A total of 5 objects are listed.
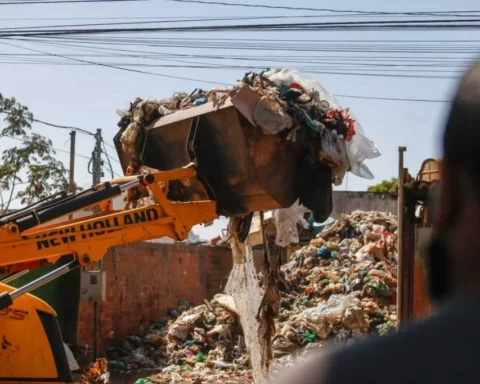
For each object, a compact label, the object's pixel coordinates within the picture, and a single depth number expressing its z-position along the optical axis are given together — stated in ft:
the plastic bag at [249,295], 24.80
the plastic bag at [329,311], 46.88
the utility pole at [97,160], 68.69
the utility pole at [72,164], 70.69
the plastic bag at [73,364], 28.60
